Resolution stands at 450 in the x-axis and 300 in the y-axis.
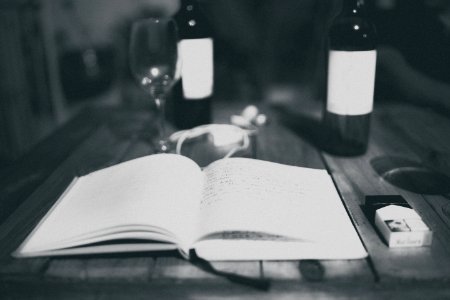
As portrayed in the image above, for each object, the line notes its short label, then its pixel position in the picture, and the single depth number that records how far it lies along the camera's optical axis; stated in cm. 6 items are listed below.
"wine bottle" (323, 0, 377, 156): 70
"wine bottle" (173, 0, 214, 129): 84
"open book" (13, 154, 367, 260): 46
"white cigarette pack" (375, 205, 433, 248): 47
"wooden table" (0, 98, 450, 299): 43
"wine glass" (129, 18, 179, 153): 77
